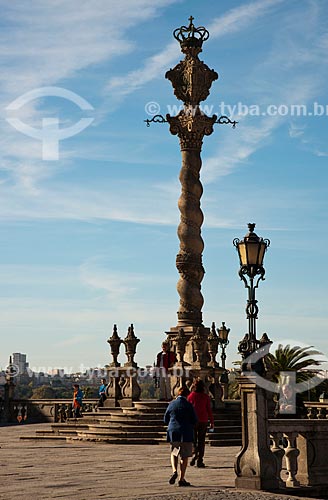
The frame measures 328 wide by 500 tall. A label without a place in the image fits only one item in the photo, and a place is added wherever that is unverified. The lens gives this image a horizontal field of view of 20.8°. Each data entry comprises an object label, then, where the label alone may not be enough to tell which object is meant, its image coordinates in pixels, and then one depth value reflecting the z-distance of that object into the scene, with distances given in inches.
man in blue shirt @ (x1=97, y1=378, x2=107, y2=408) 1277.1
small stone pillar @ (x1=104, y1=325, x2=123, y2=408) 1254.3
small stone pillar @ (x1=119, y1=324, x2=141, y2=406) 1228.5
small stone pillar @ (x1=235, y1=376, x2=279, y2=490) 572.7
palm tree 1550.2
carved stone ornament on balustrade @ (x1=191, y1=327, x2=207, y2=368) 1189.1
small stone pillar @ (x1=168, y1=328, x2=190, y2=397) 1182.9
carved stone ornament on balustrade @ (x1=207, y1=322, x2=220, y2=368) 1357.0
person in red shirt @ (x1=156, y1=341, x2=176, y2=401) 1210.6
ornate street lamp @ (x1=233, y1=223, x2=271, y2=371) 624.1
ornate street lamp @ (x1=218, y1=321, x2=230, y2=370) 1512.1
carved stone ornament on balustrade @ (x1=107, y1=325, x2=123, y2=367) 1289.4
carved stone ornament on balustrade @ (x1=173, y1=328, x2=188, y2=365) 1208.8
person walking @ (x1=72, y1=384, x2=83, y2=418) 1267.3
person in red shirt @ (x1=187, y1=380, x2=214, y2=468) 718.0
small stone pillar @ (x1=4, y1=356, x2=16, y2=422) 1593.3
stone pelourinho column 1295.5
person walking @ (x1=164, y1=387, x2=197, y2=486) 598.5
